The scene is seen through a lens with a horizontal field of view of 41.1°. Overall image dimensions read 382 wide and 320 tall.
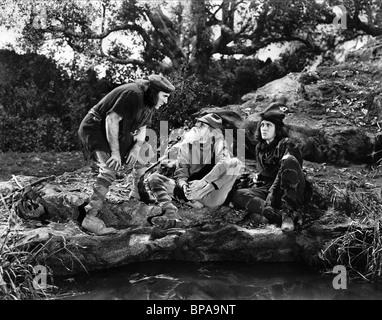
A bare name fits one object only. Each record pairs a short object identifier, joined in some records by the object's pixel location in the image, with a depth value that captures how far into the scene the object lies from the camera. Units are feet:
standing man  15.03
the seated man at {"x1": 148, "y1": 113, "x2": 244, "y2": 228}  15.67
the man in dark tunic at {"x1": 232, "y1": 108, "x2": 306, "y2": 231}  15.52
